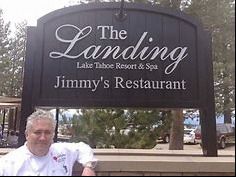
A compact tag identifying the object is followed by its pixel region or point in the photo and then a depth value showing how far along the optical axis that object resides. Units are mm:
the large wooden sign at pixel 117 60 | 2499
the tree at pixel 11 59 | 13665
